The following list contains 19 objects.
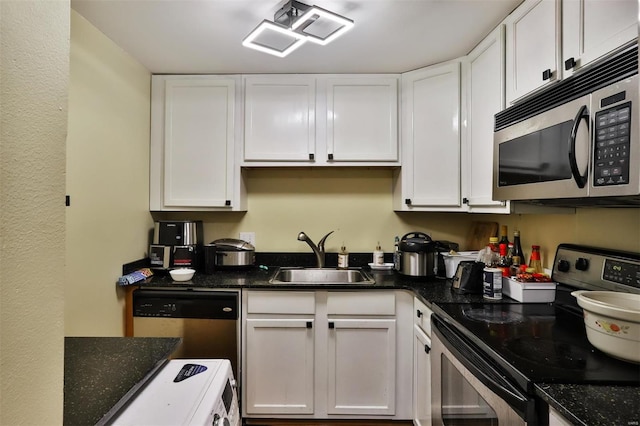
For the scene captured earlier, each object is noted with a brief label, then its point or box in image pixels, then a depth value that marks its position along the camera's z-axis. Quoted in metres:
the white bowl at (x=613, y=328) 0.87
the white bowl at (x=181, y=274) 2.03
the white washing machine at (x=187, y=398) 0.76
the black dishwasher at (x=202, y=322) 1.92
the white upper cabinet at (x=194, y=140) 2.28
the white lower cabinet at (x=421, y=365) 1.67
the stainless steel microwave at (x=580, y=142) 0.89
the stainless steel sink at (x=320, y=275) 2.38
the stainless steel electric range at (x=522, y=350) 0.87
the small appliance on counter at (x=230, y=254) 2.29
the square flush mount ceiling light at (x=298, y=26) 1.37
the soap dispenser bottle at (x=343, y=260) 2.42
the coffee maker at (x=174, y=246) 2.21
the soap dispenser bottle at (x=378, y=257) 2.39
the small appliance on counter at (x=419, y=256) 2.04
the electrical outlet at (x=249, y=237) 2.56
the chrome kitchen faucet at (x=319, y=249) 2.41
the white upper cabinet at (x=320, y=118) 2.27
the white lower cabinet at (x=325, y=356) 1.95
